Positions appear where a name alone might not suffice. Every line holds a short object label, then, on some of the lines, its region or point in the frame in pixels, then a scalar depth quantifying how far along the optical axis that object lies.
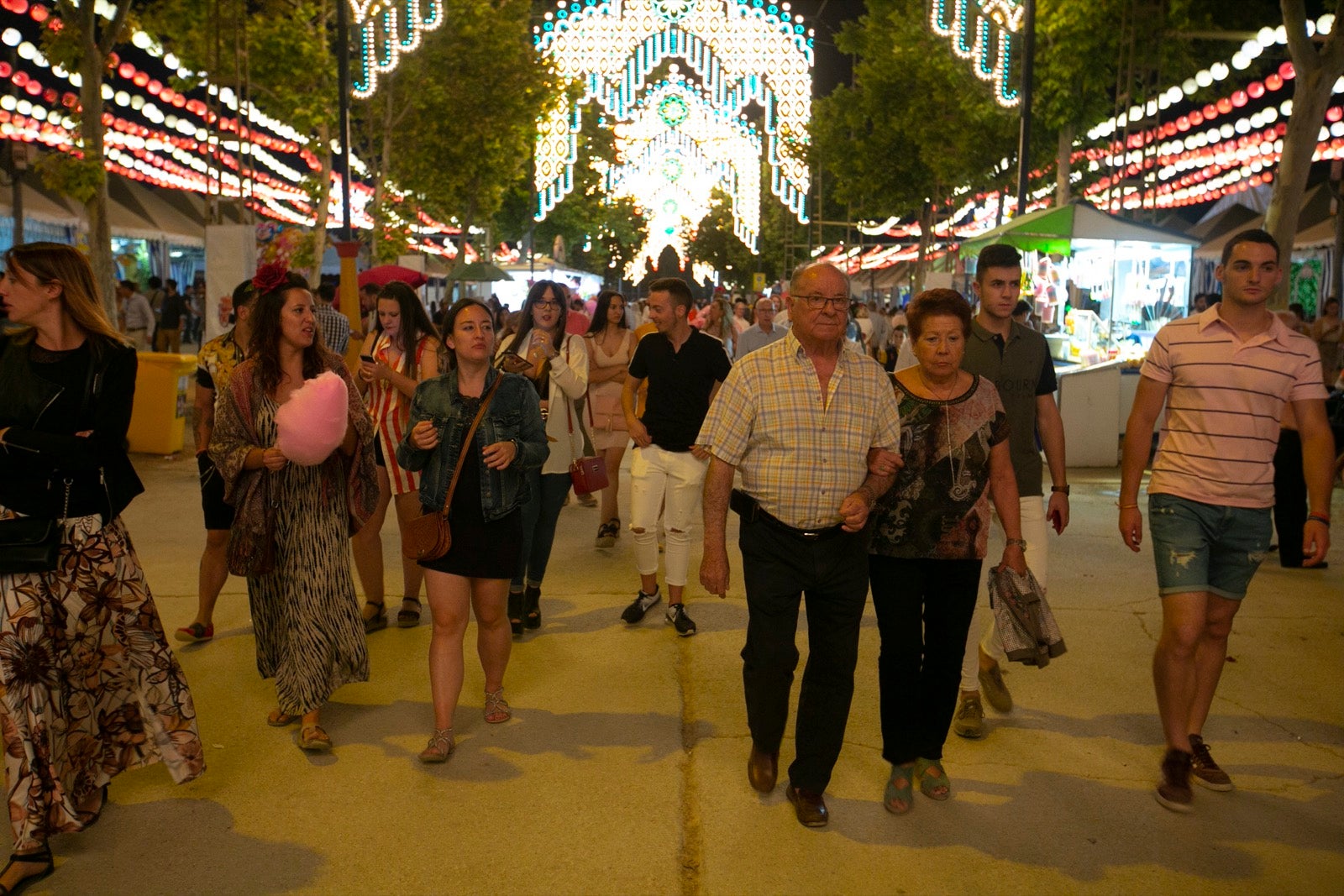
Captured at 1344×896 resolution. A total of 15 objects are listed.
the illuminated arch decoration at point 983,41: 17.89
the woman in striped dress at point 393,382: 6.37
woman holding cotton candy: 4.92
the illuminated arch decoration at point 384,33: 19.08
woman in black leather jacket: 3.87
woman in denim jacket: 4.93
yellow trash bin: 13.70
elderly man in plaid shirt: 4.16
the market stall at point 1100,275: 16.17
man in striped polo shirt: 4.47
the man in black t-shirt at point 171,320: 25.58
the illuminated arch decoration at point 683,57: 33.16
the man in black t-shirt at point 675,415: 6.81
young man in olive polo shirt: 5.08
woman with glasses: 6.91
